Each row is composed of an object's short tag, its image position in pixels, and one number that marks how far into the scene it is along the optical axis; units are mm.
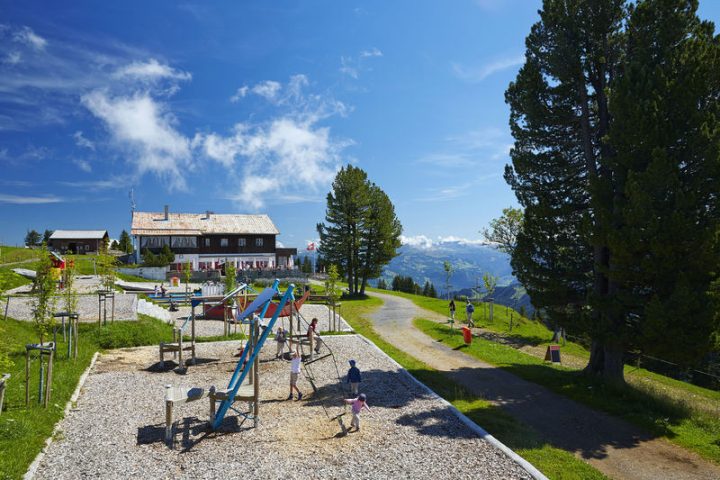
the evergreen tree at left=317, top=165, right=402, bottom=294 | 46281
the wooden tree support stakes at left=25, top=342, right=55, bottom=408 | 11594
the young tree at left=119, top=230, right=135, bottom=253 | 84562
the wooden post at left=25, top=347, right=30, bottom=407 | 11494
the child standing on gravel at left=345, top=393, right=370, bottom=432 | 11383
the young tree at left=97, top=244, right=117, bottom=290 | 25344
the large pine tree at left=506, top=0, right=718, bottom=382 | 14250
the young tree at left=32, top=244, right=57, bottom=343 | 15211
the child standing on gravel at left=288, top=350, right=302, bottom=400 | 13719
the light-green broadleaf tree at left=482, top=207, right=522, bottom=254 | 38094
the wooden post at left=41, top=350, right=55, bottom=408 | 11656
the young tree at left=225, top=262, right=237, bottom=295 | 34562
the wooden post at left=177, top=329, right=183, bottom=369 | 16984
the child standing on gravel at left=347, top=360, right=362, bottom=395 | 13195
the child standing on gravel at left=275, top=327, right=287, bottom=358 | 19503
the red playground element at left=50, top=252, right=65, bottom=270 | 34088
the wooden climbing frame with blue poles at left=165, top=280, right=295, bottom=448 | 11062
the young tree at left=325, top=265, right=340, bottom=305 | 27291
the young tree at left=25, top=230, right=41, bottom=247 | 90275
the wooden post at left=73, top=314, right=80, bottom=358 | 17119
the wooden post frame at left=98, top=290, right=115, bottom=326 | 22336
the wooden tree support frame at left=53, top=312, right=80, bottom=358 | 16609
